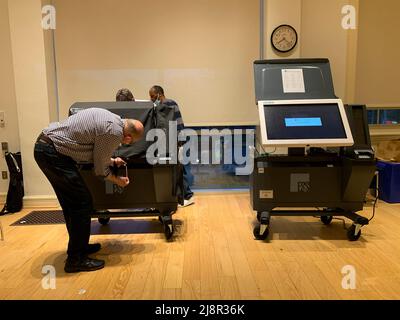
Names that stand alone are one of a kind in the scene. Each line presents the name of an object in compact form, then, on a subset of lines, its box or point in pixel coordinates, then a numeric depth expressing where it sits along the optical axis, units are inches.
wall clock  164.6
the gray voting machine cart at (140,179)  122.5
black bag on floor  161.2
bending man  96.0
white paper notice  125.5
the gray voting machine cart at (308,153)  115.0
